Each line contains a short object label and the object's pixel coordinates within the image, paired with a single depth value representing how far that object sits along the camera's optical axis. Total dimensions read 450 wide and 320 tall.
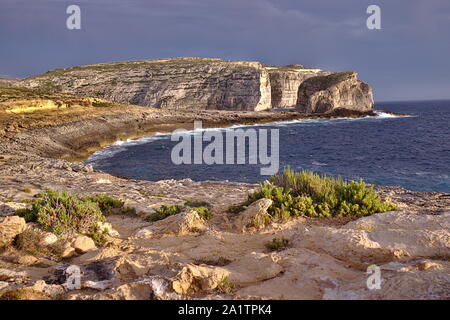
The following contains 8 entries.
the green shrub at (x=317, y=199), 9.90
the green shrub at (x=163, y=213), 10.30
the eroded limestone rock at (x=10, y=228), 7.68
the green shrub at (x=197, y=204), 11.87
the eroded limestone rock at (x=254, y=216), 9.23
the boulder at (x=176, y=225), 8.90
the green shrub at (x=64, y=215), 8.58
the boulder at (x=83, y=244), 7.59
